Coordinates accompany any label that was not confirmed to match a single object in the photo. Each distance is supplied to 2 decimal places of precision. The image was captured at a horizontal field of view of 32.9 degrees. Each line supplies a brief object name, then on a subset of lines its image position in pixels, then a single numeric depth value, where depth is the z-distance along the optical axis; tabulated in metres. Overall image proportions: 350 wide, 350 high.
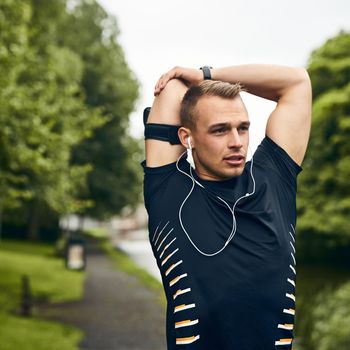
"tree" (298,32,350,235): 17.06
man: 2.01
